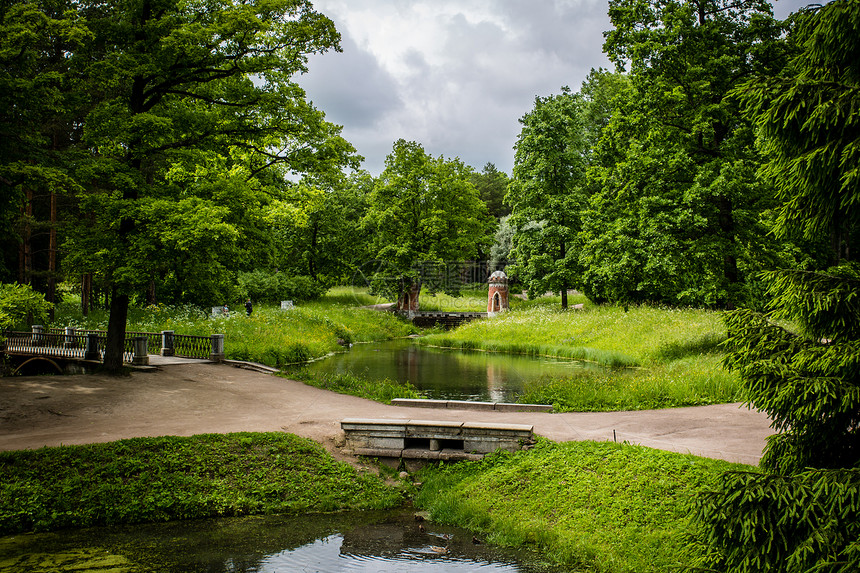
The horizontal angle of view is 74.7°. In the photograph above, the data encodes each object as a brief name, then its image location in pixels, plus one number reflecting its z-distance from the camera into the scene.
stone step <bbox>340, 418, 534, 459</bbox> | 10.62
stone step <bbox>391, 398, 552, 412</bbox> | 14.29
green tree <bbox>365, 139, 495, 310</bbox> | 46.22
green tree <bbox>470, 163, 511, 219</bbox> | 87.81
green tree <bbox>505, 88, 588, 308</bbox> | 38.50
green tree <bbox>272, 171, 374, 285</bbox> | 50.78
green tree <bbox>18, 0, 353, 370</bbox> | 15.96
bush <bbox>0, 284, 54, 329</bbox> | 12.41
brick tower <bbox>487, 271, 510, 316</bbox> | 43.22
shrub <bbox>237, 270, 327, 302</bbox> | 43.31
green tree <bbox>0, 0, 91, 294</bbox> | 13.28
